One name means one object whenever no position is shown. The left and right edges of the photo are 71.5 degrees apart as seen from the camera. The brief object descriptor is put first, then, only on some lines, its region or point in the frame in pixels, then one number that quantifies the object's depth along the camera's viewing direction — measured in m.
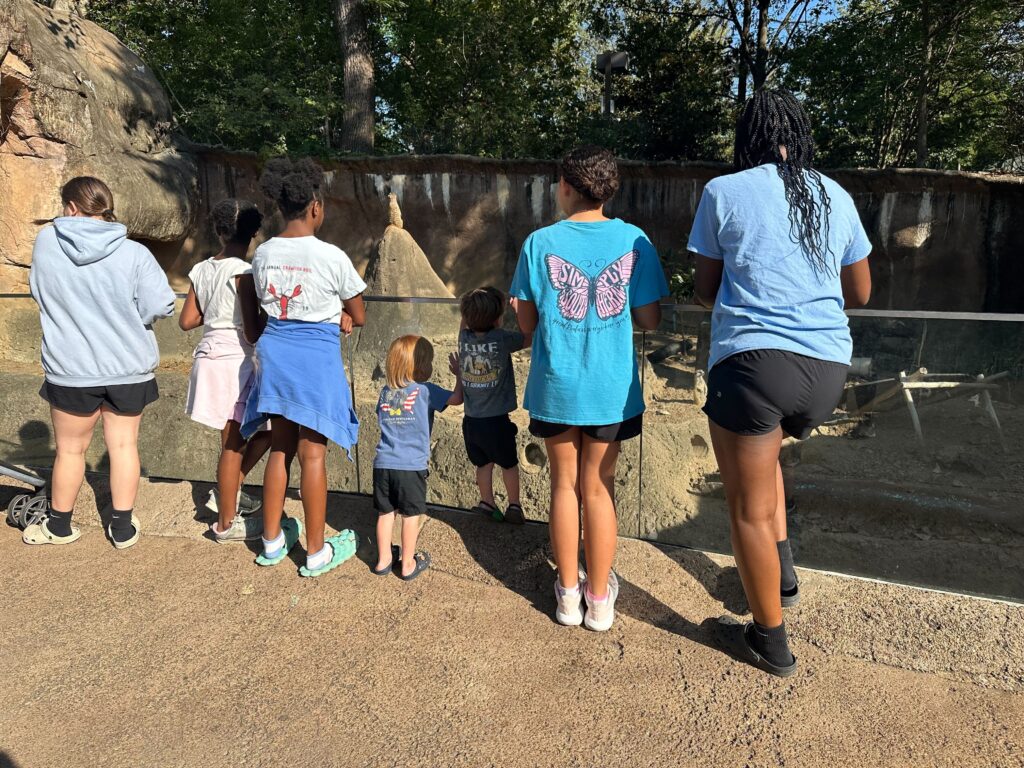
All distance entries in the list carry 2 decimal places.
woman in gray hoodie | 3.00
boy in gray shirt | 3.01
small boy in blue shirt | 2.90
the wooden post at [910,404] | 3.29
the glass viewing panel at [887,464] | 3.21
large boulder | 8.76
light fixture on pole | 12.46
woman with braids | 2.07
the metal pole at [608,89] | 12.72
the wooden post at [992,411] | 3.29
